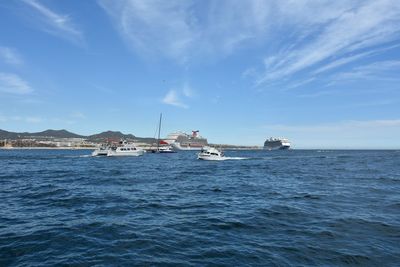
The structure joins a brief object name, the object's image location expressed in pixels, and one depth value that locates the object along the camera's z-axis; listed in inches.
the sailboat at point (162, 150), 6220.5
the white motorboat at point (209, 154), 3447.3
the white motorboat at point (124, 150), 4005.2
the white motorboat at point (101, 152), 4047.7
